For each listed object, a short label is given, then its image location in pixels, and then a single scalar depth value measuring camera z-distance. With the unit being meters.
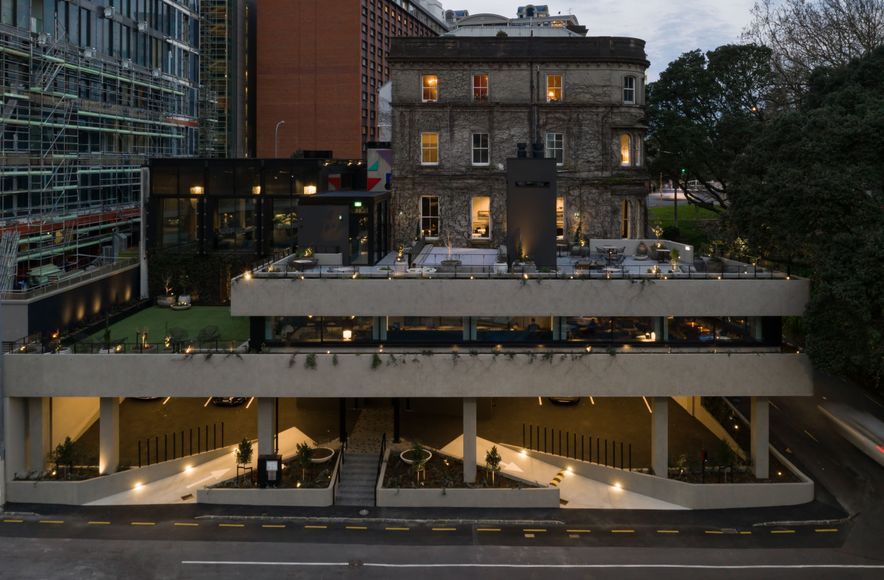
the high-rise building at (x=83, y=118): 47.09
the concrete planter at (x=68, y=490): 29.50
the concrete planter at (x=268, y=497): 29.91
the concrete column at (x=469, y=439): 31.20
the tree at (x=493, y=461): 31.08
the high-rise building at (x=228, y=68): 91.69
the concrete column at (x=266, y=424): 31.30
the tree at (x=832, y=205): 28.27
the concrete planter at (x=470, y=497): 30.09
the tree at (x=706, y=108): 54.38
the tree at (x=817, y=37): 50.75
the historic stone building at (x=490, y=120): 45.91
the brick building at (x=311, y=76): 98.62
